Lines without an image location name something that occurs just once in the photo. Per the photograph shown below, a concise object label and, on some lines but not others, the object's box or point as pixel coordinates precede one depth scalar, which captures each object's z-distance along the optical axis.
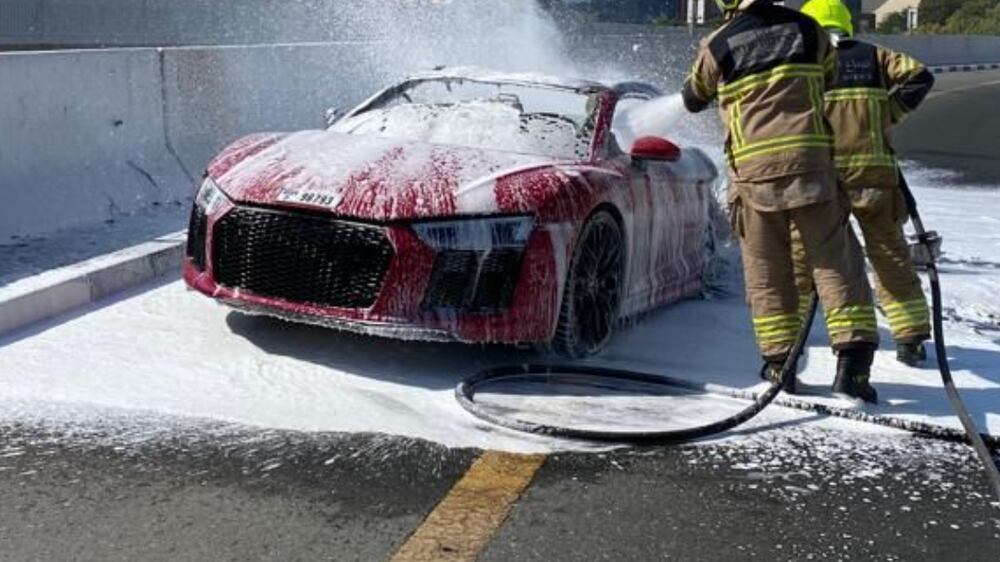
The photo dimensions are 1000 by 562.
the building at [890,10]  83.17
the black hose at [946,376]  4.45
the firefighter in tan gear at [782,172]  5.13
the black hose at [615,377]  4.70
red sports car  5.20
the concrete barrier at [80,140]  7.52
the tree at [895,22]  86.39
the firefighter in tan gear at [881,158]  5.80
